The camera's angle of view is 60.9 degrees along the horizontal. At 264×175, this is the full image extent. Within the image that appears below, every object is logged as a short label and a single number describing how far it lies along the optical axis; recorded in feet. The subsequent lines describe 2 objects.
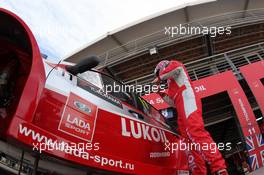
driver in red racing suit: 8.75
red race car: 5.71
